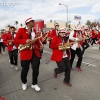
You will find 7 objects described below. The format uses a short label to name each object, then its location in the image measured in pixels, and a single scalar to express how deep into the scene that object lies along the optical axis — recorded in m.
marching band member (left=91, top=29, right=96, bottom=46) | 10.12
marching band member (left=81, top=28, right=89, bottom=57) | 4.33
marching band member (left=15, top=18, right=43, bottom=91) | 2.54
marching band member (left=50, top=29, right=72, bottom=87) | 2.90
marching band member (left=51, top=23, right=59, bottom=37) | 5.31
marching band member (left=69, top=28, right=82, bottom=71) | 3.60
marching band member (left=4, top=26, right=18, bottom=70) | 4.26
